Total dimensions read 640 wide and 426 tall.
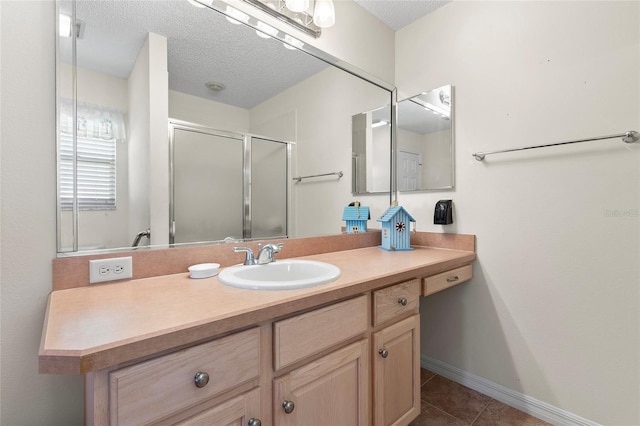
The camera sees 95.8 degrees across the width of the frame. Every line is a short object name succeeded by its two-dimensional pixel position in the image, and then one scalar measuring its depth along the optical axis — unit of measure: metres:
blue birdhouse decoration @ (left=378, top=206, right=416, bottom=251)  1.83
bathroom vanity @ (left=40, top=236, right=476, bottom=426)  0.60
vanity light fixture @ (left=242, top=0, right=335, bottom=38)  1.45
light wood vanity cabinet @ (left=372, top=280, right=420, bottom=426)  1.15
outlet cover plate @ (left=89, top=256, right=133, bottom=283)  0.99
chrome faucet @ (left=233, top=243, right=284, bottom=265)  1.27
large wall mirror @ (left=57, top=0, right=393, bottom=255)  1.01
